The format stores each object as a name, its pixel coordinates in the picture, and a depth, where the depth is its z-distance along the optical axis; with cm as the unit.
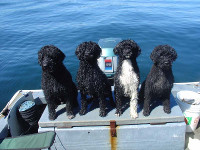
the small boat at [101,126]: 259
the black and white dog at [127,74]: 226
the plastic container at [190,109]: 292
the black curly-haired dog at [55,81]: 223
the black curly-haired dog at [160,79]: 220
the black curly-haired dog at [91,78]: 223
